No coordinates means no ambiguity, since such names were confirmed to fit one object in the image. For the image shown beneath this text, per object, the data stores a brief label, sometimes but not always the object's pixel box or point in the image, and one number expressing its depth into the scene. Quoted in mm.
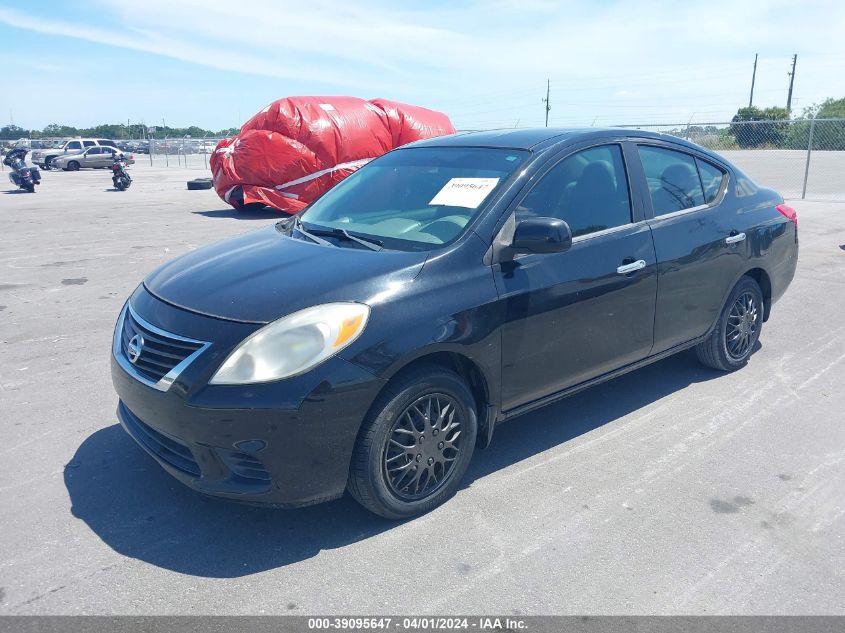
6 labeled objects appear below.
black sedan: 3023
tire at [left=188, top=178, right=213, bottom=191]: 22062
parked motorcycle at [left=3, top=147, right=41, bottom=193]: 21688
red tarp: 14141
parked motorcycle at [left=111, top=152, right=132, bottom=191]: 22969
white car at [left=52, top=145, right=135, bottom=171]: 38500
